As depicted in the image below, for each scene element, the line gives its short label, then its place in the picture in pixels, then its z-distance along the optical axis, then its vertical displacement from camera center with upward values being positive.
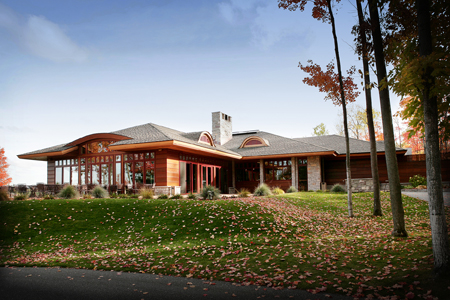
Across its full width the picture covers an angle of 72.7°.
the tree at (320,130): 40.00 +5.74
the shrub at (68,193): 14.46 -0.53
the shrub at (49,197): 13.87 -0.66
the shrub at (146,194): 14.66 -0.70
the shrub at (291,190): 20.64 -1.03
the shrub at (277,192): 18.05 -1.01
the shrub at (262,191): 16.69 -0.85
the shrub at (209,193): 14.30 -0.75
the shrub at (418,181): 18.96 -0.67
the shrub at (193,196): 14.73 -0.89
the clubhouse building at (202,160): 17.39 +1.15
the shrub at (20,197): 13.52 -0.59
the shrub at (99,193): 14.87 -0.58
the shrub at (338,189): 19.28 -1.02
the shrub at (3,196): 12.53 -0.48
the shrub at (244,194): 16.28 -0.95
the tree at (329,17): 10.72 +5.59
